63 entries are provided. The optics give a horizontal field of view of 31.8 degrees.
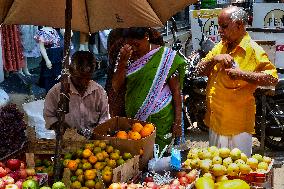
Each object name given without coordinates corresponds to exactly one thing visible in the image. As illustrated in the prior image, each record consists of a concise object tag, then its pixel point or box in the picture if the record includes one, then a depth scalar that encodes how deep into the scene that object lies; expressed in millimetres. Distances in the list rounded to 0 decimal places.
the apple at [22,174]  3448
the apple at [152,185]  3492
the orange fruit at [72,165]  3631
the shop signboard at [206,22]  8055
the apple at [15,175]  3452
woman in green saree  4695
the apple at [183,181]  3574
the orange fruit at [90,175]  3564
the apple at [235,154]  3916
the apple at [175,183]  3515
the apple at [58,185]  3205
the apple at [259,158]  3993
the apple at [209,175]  3705
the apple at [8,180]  3287
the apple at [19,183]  3269
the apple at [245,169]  3742
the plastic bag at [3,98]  6871
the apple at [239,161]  3825
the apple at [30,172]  3480
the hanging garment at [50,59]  9523
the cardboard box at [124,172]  3463
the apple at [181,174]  3703
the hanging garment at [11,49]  9443
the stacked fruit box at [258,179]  3719
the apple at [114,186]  3295
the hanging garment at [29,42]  10117
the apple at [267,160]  3992
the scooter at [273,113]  6785
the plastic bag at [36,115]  6684
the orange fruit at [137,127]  4113
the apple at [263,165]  3839
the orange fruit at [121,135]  3999
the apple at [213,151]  3999
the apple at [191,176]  3627
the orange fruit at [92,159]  3692
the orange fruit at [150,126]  4121
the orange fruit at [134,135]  3949
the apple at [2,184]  3219
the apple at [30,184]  3156
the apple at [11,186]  3182
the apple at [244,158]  3943
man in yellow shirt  4391
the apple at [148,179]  3697
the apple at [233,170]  3744
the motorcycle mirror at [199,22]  8062
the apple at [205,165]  3805
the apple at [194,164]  3867
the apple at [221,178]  3712
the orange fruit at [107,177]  3496
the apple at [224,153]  3982
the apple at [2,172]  3417
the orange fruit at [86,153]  3715
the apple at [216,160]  3879
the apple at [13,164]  3627
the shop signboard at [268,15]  7543
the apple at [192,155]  4008
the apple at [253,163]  3863
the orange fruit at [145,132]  4020
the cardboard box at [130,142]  3855
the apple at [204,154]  3953
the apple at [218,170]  3765
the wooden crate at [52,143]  3895
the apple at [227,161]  3830
